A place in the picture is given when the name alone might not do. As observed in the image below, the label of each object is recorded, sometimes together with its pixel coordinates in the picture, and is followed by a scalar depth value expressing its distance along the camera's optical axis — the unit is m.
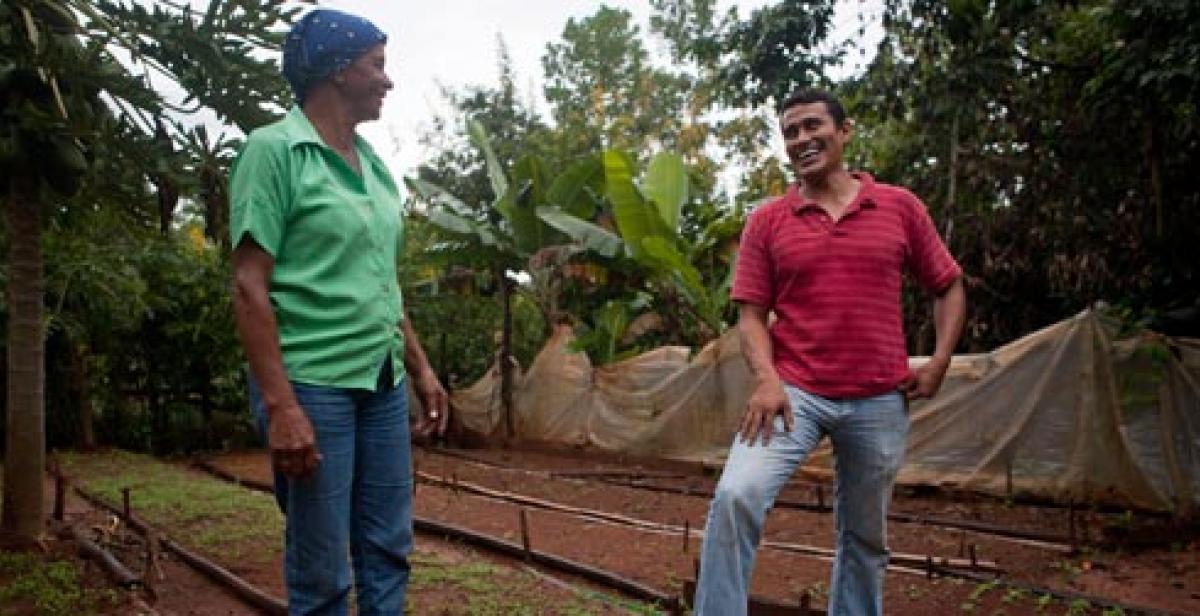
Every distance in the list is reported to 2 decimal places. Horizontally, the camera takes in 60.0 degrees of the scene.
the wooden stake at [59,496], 6.23
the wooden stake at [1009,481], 8.09
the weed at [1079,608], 4.60
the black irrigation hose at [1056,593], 4.49
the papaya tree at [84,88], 4.23
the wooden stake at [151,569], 4.21
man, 2.63
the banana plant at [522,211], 12.14
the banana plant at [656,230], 10.75
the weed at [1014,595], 4.83
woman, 2.08
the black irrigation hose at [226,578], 4.08
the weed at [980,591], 4.91
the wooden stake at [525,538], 5.69
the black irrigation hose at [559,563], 4.67
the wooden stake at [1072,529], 6.03
